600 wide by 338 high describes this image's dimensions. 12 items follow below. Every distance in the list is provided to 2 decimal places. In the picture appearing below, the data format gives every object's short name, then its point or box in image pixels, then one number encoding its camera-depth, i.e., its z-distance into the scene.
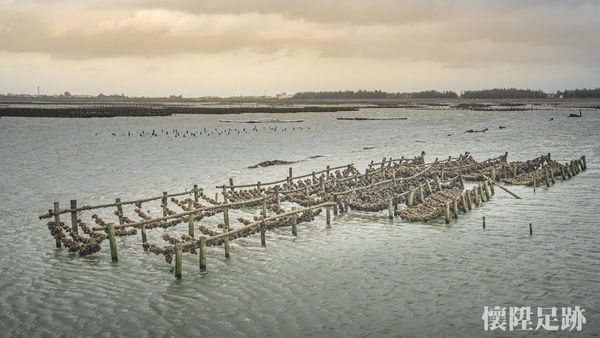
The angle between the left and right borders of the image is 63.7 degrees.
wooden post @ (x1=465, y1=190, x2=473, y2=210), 21.97
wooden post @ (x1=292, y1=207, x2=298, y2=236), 18.08
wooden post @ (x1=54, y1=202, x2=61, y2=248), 16.33
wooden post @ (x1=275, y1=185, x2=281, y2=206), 21.57
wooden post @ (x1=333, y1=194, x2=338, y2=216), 21.18
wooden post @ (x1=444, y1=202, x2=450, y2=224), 19.44
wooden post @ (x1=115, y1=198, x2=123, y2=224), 18.74
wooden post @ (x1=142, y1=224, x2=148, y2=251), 16.61
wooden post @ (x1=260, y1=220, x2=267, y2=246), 16.77
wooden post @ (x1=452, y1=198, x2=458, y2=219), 20.11
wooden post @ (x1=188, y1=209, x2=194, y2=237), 17.44
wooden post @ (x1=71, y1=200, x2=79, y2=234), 16.84
